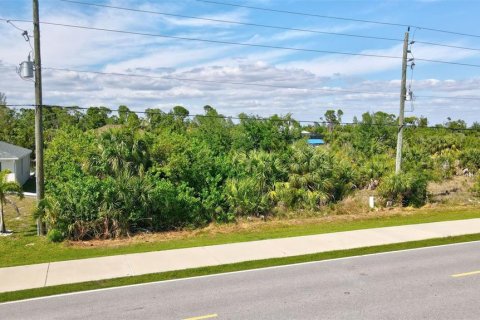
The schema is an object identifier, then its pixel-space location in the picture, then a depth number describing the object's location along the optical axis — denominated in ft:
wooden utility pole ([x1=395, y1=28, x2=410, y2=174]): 81.08
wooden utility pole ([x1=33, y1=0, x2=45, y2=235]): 54.34
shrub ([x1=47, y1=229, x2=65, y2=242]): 54.19
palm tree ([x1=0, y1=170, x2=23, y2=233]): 57.47
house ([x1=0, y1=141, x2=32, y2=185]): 107.96
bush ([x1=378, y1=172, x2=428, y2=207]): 80.12
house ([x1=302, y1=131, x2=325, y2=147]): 326.03
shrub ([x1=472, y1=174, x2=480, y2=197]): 89.66
